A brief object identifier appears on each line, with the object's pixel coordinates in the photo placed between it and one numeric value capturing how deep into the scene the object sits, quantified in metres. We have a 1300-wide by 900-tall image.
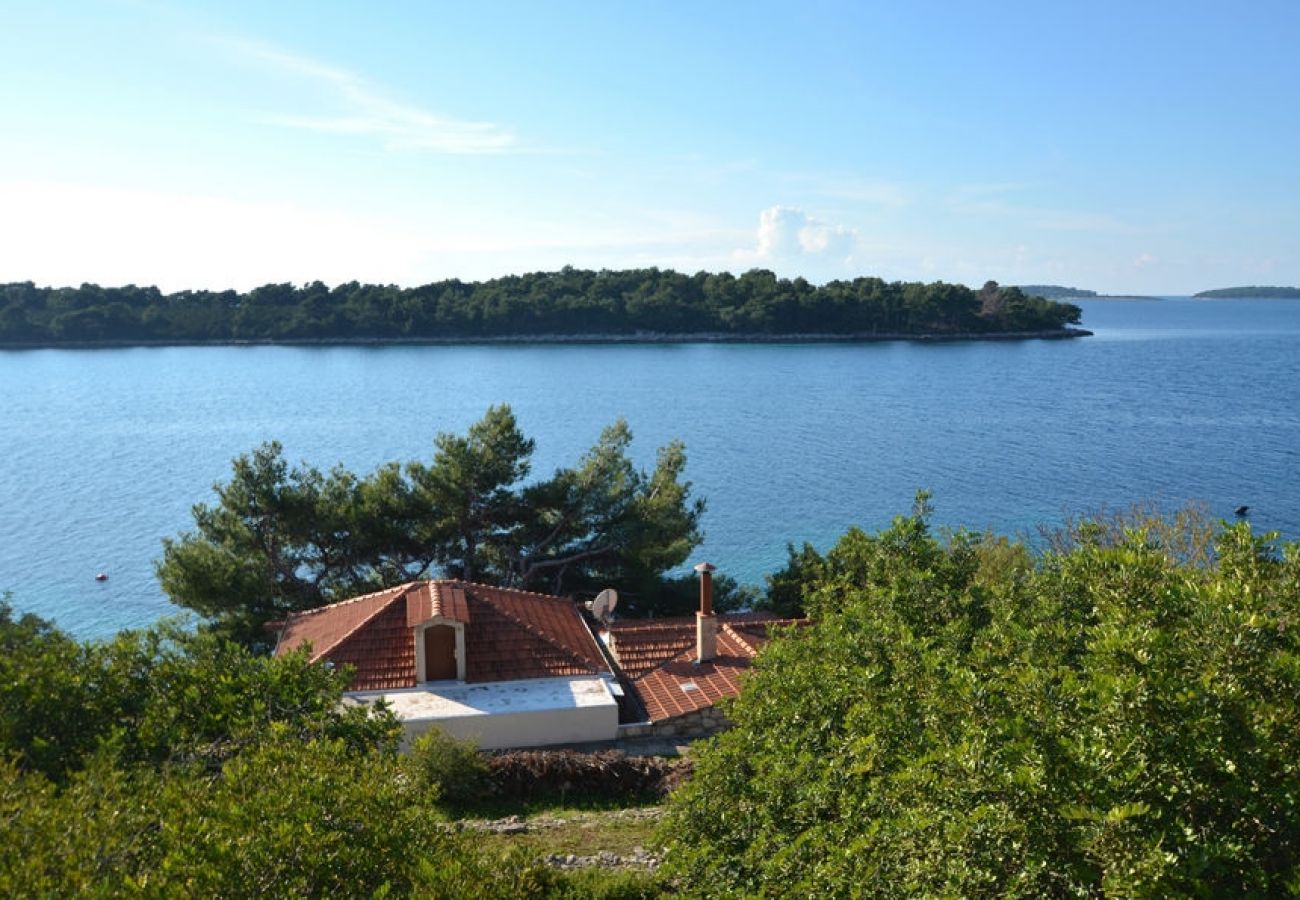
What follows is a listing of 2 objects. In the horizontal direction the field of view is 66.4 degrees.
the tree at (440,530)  24.08
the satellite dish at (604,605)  22.02
